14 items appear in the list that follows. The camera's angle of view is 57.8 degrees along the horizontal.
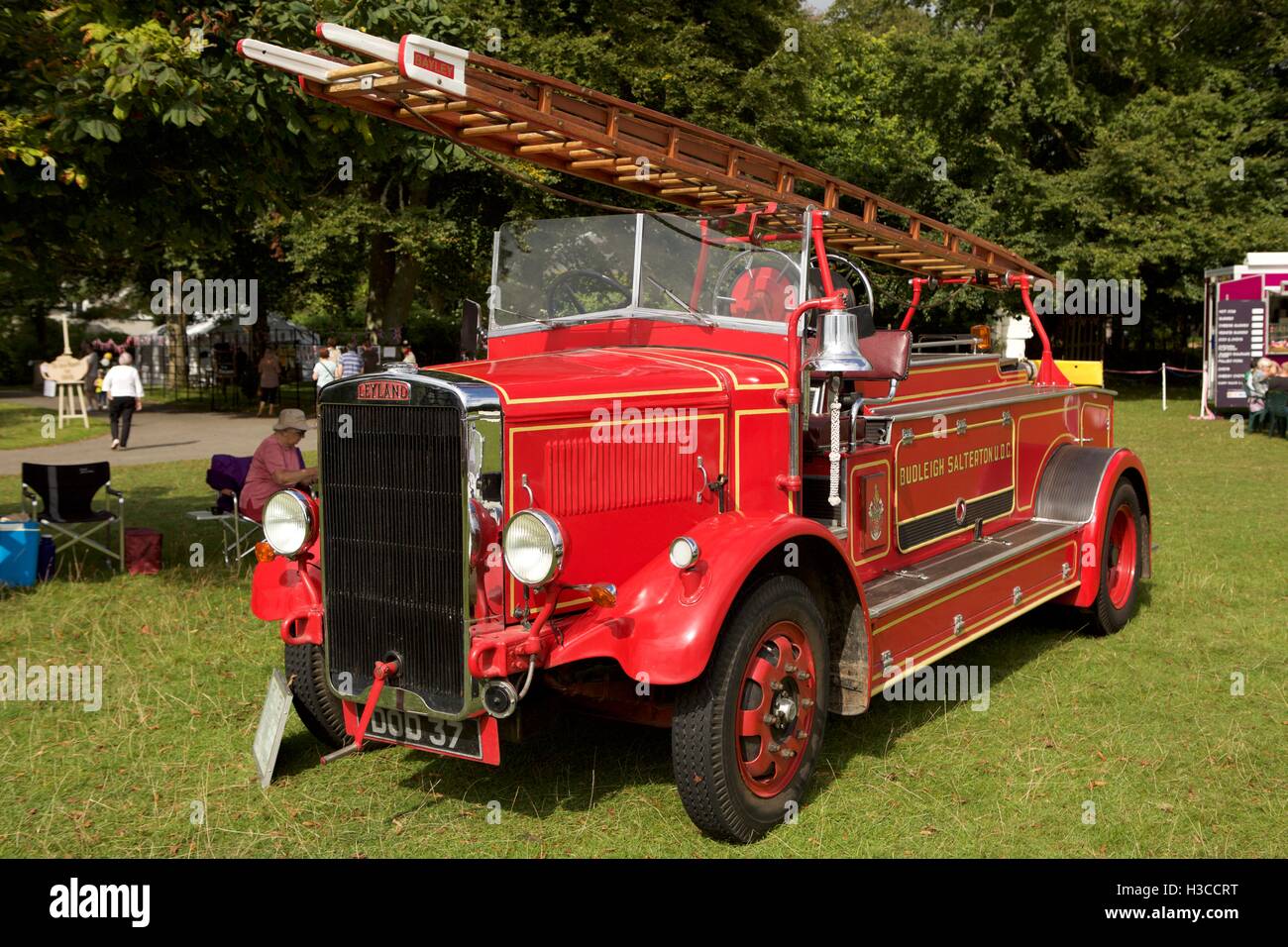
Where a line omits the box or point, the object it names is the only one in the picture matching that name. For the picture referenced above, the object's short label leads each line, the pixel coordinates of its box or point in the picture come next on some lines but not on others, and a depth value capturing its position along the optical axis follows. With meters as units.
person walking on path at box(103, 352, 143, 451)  18.69
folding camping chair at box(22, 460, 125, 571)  9.45
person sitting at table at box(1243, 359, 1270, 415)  21.11
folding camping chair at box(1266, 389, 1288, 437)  19.55
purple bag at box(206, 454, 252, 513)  10.31
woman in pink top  8.95
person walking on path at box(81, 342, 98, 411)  28.09
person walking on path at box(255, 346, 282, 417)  25.70
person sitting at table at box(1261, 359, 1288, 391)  20.16
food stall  22.02
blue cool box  8.89
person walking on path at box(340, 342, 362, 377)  23.12
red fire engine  4.42
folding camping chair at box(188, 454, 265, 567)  10.02
